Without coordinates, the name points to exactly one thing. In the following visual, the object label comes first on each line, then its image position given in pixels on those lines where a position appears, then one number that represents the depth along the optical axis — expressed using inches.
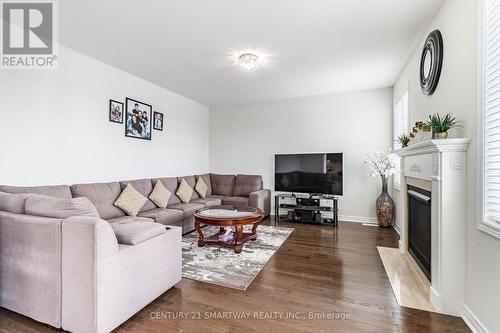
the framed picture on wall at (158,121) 174.9
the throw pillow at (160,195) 151.0
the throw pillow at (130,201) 128.8
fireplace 72.9
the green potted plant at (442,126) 75.4
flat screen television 185.3
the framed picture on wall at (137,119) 152.4
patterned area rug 95.0
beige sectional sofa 60.6
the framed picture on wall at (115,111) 141.1
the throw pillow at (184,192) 171.9
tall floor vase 169.5
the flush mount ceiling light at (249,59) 123.0
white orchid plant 168.4
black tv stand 182.9
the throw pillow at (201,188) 194.1
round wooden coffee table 117.6
